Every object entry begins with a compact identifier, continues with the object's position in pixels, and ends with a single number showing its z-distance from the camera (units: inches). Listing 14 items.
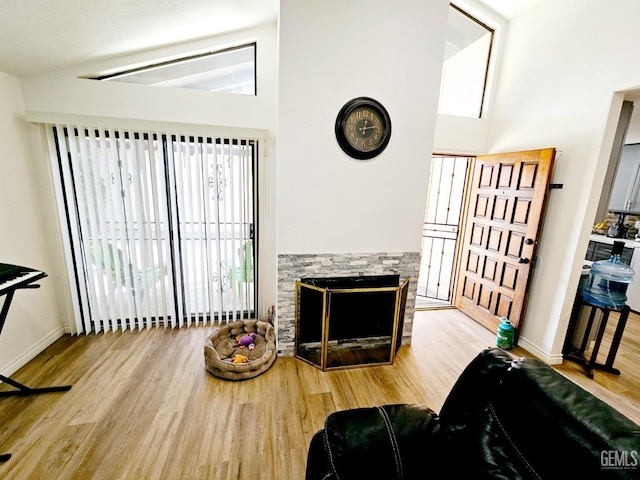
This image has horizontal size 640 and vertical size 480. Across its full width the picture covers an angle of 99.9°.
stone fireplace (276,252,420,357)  93.7
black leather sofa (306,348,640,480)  31.8
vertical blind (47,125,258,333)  96.4
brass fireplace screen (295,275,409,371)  91.7
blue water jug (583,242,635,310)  90.7
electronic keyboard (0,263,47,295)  65.6
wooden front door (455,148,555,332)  102.0
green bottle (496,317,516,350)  106.3
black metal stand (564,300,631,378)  90.4
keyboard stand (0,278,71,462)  66.7
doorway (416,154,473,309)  147.9
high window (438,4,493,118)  123.6
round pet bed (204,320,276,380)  86.0
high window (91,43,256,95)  97.6
